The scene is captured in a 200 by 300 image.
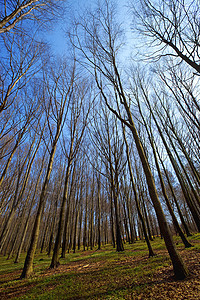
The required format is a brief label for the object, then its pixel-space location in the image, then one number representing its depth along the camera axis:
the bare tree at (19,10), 3.01
